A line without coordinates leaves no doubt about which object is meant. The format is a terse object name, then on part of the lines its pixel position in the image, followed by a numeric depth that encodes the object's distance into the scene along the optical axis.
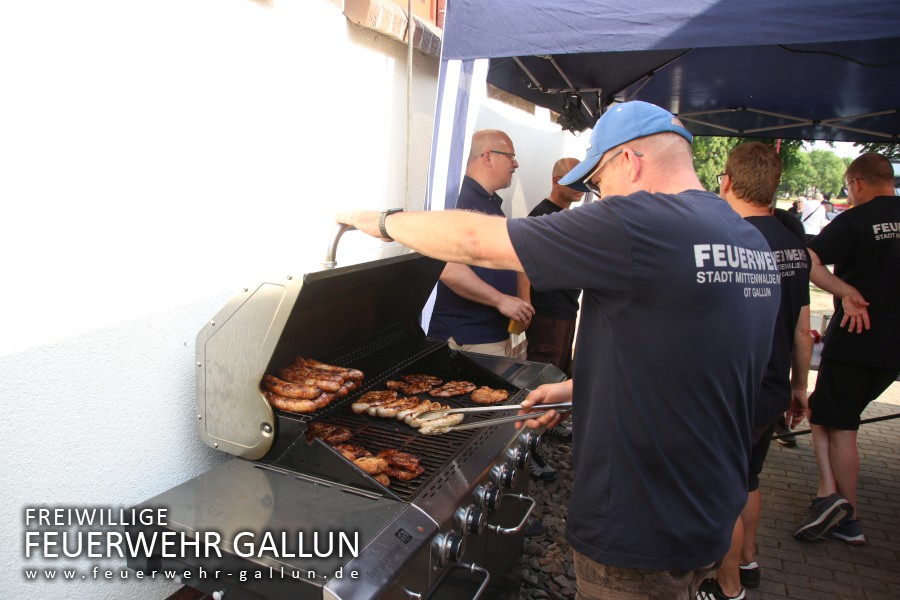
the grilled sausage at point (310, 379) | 2.13
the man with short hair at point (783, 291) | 2.79
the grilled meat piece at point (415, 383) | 2.62
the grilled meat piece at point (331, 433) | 2.10
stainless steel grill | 1.58
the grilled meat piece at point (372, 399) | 2.37
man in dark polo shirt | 3.38
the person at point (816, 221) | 16.25
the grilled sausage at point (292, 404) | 1.97
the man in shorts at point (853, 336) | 3.76
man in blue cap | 1.49
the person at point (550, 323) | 4.48
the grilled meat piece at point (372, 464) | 1.90
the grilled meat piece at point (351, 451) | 2.01
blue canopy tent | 2.53
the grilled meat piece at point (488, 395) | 2.56
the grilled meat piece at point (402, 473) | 1.93
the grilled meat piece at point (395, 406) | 2.35
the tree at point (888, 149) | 7.33
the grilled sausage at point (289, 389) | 2.04
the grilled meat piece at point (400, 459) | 1.98
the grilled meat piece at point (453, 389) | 2.66
